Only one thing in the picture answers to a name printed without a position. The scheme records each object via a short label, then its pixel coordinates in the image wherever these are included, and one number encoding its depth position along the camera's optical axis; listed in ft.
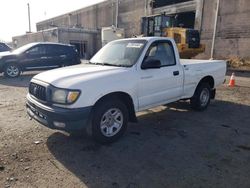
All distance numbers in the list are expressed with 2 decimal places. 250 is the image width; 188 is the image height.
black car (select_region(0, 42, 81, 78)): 33.13
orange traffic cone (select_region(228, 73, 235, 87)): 28.44
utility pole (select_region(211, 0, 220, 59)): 56.21
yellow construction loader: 45.12
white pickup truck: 10.37
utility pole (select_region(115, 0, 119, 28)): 93.23
